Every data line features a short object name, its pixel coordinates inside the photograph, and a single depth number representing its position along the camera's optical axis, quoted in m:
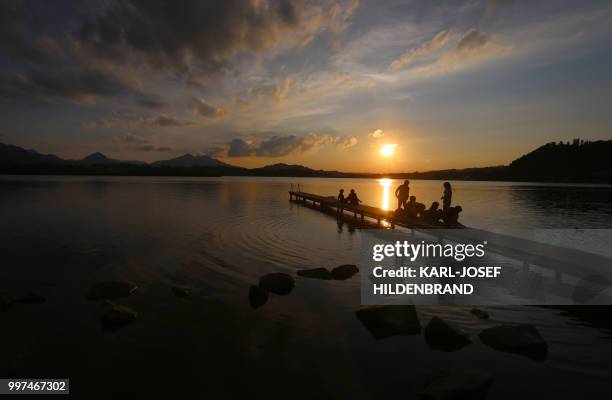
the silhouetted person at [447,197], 20.58
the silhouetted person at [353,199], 35.34
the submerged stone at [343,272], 14.39
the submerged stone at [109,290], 11.65
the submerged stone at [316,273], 14.28
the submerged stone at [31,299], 11.08
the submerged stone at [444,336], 8.59
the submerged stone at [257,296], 11.28
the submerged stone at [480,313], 10.32
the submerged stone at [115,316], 9.60
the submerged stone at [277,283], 12.40
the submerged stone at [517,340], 8.28
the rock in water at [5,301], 10.52
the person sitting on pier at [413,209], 22.33
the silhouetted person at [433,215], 20.38
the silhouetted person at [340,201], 35.93
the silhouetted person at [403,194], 25.39
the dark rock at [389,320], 9.36
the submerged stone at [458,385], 6.42
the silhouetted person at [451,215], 19.61
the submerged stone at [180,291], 11.83
